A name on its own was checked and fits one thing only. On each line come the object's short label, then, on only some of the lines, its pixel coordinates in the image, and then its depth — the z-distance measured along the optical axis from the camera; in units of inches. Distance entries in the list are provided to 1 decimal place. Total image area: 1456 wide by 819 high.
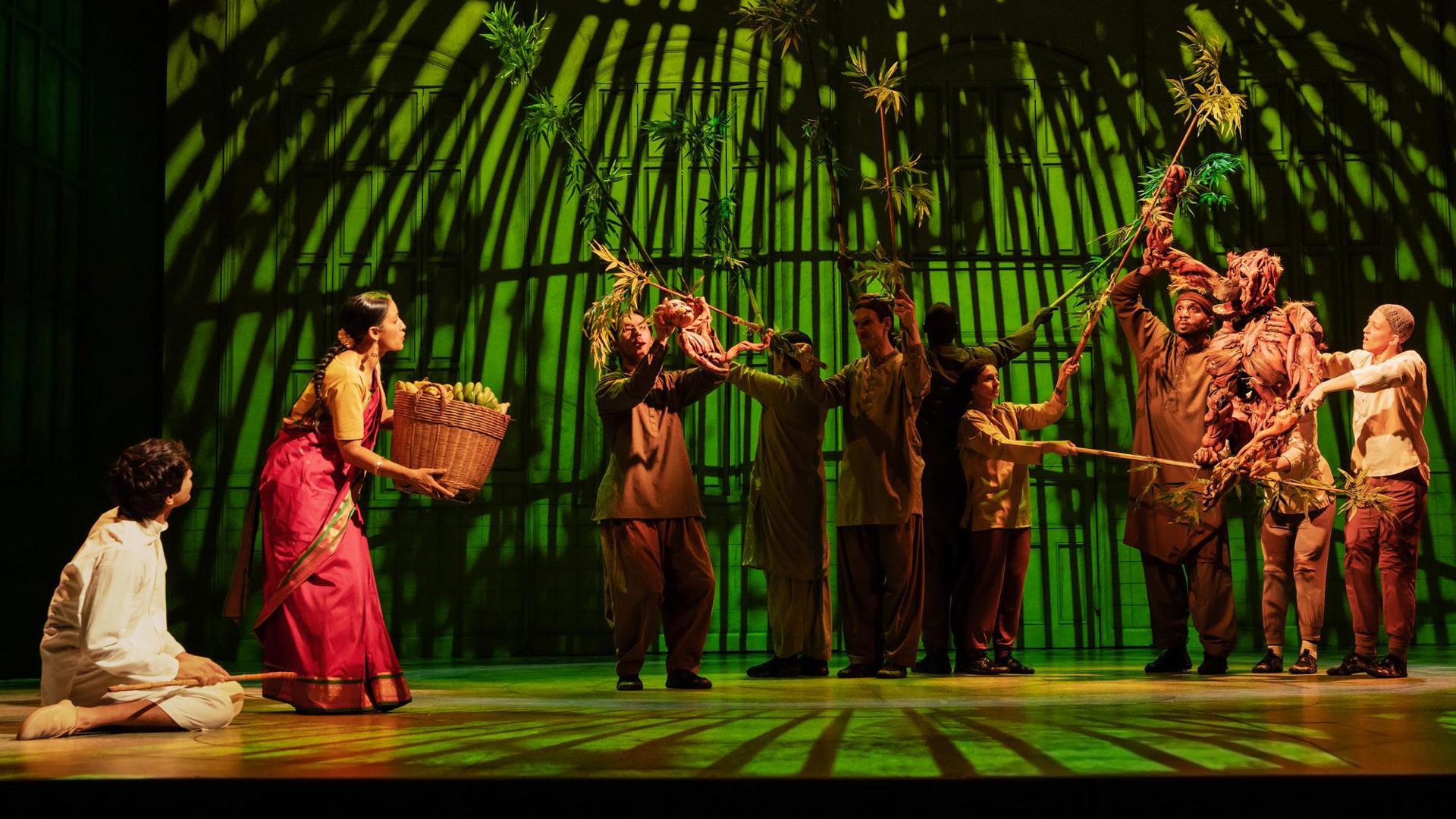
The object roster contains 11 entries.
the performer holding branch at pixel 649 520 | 202.8
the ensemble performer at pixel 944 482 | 229.0
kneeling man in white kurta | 136.5
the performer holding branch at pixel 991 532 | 223.5
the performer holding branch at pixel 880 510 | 212.1
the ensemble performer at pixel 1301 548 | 207.8
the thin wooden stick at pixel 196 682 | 135.9
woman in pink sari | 155.6
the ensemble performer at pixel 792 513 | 220.1
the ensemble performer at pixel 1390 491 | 200.4
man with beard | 217.0
